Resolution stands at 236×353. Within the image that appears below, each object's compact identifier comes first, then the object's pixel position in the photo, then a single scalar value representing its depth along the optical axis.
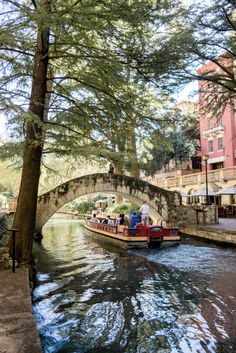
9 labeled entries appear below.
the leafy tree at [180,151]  38.47
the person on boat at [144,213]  17.30
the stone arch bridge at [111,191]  19.33
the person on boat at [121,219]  18.66
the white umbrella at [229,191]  23.22
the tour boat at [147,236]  16.34
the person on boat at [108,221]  20.19
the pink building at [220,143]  33.91
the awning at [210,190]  25.38
